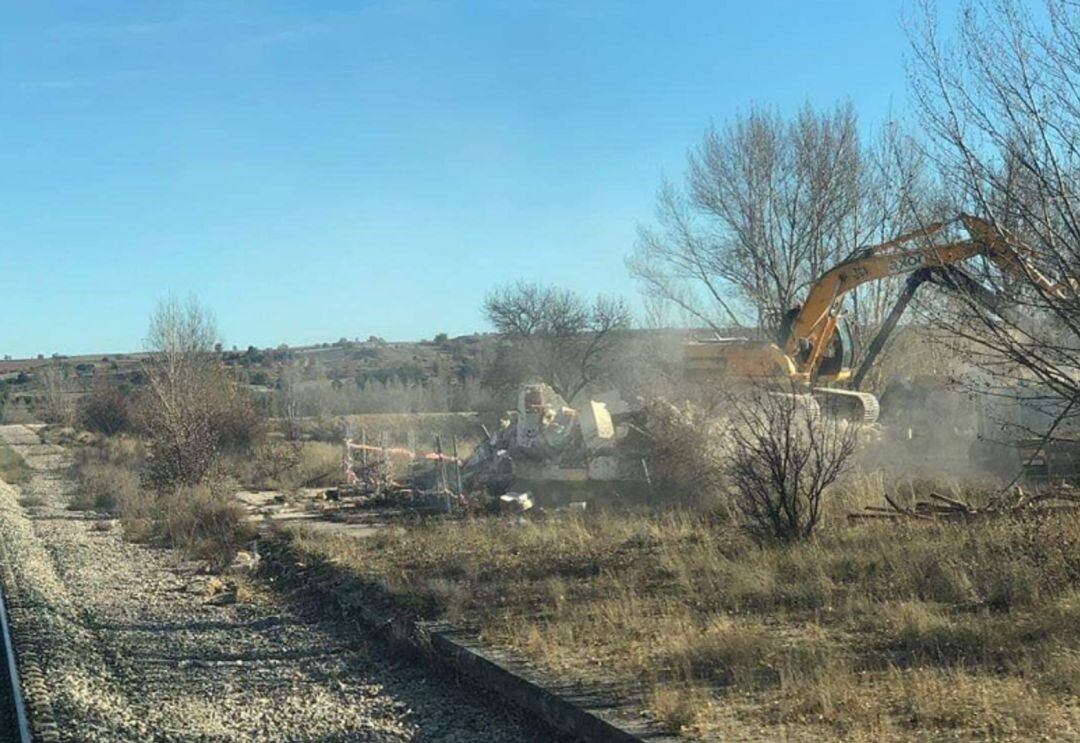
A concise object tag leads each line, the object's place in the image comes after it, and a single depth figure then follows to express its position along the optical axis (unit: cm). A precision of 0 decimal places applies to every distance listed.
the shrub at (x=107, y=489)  3216
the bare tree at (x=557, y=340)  5275
